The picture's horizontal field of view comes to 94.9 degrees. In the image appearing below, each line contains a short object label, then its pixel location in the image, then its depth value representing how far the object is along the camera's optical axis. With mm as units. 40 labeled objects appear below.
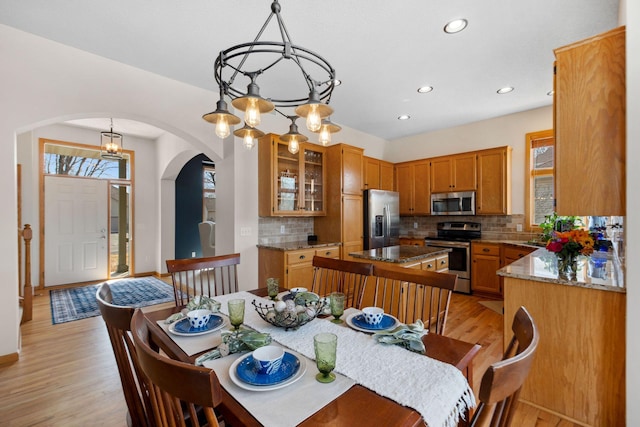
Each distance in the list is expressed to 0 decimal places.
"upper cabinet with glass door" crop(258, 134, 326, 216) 3840
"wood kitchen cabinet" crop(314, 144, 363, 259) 4441
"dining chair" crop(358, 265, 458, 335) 1584
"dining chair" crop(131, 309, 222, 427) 615
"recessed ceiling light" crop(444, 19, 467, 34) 2326
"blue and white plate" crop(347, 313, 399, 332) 1378
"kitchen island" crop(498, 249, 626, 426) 1698
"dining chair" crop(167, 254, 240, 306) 2076
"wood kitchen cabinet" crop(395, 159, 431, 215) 5285
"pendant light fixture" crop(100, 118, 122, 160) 4637
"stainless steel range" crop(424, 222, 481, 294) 4512
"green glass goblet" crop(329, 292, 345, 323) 1507
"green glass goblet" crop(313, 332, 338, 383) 969
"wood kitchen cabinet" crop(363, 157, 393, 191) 5105
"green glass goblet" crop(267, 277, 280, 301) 1842
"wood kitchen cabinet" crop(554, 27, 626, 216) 1666
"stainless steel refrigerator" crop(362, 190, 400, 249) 4734
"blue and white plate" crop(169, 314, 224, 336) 1369
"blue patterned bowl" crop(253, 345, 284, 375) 987
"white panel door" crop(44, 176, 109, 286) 5102
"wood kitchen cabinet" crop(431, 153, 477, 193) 4770
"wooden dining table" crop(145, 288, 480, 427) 787
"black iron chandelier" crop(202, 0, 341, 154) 1347
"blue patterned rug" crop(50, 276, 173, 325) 3824
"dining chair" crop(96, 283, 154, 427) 999
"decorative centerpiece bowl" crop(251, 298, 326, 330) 1365
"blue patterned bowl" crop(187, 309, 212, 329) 1407
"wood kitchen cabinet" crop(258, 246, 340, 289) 3594
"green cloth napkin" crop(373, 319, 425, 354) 1181
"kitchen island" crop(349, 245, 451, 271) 2751
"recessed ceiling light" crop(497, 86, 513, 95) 3586
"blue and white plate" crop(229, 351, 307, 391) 923
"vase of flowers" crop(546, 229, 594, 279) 1994
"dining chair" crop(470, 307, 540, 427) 648
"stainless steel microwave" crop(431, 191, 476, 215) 4734
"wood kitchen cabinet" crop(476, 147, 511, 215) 4434
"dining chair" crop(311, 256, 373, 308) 1943
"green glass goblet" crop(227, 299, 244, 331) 1388
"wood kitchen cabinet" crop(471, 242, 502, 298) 4232
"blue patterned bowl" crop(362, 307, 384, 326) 1422
